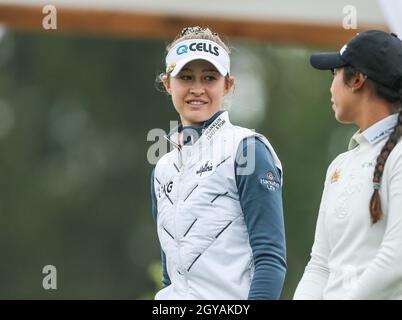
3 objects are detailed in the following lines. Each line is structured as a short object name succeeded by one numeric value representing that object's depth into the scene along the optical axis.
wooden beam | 13.92
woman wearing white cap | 7.75
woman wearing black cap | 7.07
